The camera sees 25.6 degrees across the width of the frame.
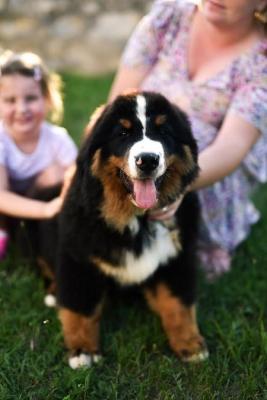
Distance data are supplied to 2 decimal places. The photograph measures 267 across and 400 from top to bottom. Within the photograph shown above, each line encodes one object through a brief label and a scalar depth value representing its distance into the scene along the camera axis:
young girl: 3.29
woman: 2.83
